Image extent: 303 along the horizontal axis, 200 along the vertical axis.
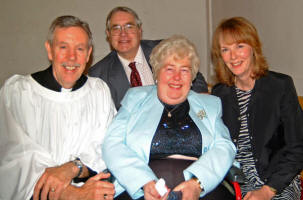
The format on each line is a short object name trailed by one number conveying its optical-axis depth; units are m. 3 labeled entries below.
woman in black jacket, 1.89
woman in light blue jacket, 1.70
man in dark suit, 2.78
